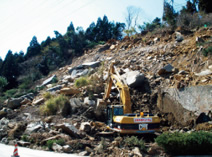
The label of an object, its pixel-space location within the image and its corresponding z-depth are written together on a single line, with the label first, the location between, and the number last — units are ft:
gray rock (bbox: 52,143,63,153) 28.37
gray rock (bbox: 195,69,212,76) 39.44
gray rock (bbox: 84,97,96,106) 45.52
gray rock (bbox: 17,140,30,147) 32.42
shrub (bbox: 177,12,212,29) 63.26
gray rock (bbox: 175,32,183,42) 57.77
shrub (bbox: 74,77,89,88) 54.60
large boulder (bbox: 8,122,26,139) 36.60
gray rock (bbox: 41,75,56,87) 75.30
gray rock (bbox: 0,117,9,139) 37.77
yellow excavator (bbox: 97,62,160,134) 30.25
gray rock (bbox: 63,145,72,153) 28.17
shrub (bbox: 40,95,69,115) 45.62
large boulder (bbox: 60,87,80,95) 50.85
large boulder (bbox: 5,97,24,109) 55.62
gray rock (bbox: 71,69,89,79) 66.80
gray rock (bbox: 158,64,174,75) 46.29
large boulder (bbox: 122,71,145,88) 47.85
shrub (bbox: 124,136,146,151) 27.11
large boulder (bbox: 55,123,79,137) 33.73
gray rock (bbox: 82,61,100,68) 71.87
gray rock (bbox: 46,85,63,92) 60.64
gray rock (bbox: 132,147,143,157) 24.76
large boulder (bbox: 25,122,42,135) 35.78
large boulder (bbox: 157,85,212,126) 35.24
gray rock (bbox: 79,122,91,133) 36.02
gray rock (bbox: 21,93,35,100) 61.85
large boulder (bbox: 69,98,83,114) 45.08
